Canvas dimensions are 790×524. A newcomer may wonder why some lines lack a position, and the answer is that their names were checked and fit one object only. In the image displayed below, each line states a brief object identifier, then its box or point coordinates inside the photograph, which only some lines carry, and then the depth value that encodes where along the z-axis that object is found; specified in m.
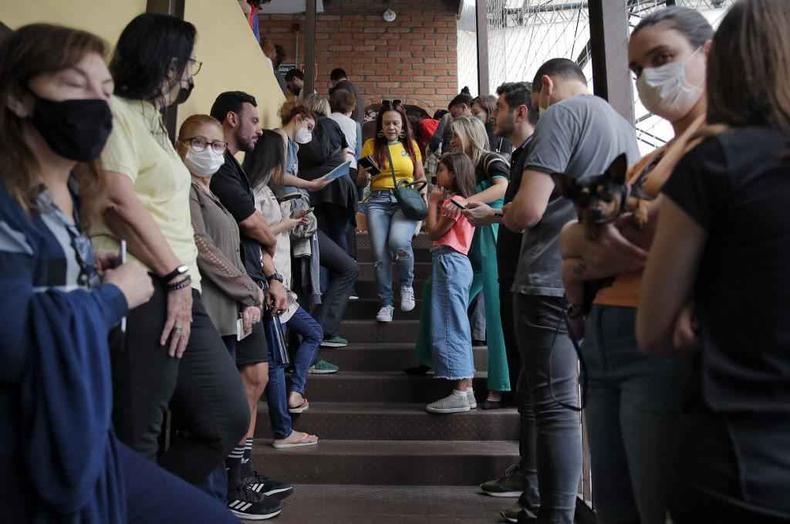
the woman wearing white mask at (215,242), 2.76
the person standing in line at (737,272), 1.03
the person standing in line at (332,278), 4.68
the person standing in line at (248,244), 3.12
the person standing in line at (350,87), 6.95
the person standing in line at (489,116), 5.87
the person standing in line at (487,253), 4.04
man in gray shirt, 2.27
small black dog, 1.38
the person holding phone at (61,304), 1.28
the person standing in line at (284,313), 3.78
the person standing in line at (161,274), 1.90
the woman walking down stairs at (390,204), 5.12
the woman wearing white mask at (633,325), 1.43
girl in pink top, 4.07
